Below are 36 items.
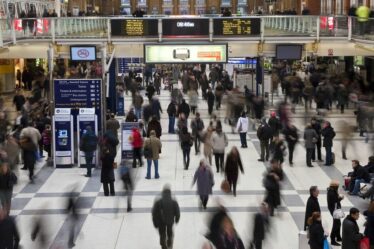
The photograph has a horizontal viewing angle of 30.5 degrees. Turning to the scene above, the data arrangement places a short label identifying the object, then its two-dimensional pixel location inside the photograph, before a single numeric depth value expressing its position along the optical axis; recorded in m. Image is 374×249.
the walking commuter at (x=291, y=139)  19.75
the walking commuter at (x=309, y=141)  19.05
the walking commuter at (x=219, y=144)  18.34
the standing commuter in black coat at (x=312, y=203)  12.52
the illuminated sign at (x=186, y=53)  28.19
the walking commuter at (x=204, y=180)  14.59
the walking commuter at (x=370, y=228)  11.24
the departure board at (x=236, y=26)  28.50
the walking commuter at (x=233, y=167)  15.85
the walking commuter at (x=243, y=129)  21.89
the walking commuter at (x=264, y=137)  19.61
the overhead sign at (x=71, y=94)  19.90
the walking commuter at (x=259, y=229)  11.25
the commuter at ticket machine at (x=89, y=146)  18.34
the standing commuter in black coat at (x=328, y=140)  19.34
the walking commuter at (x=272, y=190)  14.08
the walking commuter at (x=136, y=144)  19.33
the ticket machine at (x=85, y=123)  19.66
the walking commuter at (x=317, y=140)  19.94
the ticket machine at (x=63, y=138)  19.62
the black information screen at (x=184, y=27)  28.52
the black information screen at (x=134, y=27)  28.42
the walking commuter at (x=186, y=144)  19.08
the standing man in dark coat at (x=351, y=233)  10.96
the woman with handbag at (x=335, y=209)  12.58
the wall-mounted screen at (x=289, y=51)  28.38
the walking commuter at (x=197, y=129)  21.22
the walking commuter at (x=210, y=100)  28.66
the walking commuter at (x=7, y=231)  10.80
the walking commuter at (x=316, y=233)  10.92
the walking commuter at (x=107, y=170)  15.97
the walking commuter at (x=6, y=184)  14.12
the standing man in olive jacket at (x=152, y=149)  17.88
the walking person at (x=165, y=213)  12.00
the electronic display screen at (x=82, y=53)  27.20
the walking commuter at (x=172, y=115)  24.97
